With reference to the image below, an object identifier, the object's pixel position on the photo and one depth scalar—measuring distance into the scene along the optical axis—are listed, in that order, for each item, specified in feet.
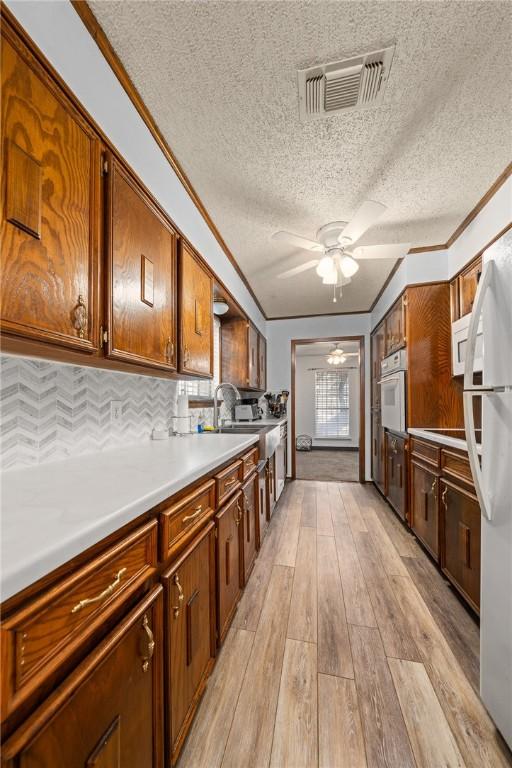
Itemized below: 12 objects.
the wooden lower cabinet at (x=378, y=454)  11.97
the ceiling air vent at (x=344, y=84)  3.88
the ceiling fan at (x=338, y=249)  6.97
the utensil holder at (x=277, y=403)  15.03
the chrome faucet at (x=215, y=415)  8.57
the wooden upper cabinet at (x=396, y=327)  9.53
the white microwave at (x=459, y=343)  7.84
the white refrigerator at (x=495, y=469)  3.47
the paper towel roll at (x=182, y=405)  7.29
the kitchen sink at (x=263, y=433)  7.99
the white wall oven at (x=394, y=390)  9.43
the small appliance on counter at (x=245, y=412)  12.24
